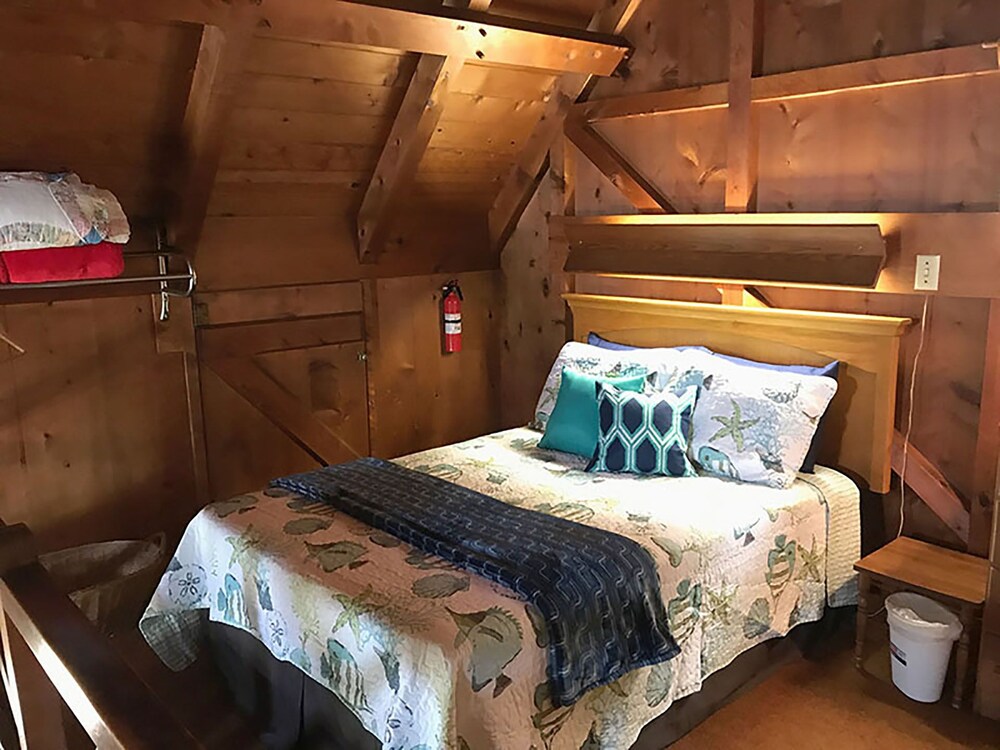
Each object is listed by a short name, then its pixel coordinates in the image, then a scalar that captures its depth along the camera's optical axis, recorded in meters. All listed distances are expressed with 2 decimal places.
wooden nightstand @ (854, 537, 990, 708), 2.62
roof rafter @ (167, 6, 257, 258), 2.68
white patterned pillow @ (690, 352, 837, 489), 2.96
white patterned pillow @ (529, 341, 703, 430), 3.30
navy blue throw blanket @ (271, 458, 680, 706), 2.14
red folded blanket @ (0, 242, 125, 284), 2.74
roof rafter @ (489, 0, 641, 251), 3.62
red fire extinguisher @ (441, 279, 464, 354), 4.36
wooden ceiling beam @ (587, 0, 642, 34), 3.58
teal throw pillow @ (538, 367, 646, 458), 3.26
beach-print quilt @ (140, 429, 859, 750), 1.98
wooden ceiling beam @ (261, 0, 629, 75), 2.76
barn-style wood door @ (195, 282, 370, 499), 3.67
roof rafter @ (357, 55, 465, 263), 3.26
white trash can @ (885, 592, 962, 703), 2.64
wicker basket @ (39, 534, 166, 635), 2.98
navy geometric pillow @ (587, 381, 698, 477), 3.04
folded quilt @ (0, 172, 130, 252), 2.65
